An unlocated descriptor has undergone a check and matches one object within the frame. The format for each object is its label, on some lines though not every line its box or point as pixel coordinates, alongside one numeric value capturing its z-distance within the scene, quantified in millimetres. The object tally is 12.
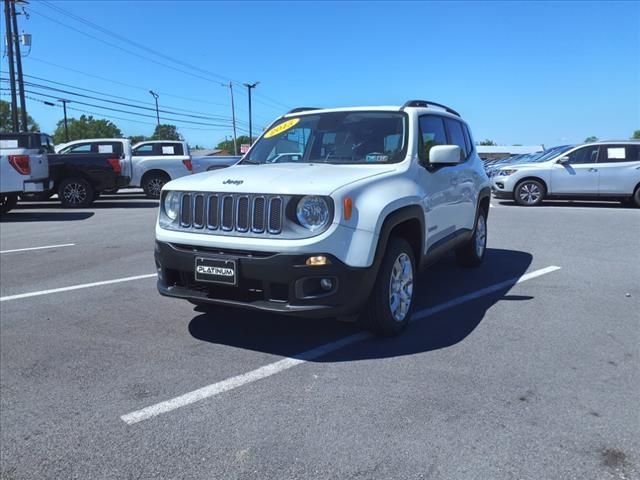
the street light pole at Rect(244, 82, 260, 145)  59812
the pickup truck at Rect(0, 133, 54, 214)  12547
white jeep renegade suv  3732
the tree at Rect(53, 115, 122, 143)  109000
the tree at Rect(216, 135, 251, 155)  93212
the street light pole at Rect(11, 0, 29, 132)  27656
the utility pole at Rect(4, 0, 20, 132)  26266
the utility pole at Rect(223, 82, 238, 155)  63100
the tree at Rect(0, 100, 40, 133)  100200
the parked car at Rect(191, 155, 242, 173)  19250
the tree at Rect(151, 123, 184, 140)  114675
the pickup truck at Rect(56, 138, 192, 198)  17375
